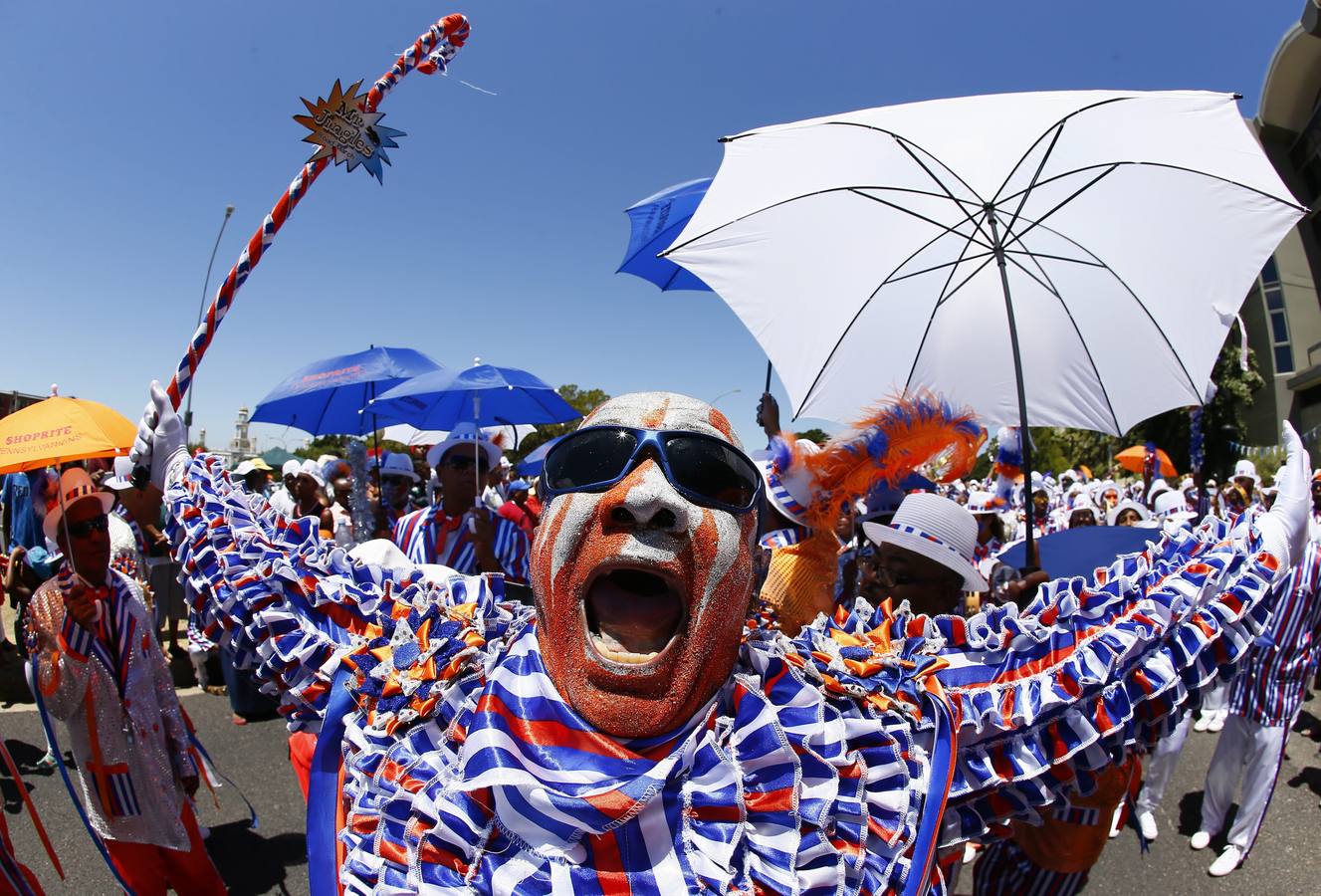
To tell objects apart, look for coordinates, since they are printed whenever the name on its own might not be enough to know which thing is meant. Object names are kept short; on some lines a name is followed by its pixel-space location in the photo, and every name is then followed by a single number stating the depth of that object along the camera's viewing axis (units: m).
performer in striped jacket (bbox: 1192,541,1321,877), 3.93
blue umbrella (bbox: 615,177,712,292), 4.90
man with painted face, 1.08
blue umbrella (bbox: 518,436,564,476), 9.98
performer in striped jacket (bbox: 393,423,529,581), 4.04
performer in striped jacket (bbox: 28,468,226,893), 2.80
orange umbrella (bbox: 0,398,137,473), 2.14
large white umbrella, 2.72
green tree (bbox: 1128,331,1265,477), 22.20
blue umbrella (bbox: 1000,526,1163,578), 2.69
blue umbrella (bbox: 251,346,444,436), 6.05
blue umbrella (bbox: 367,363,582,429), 5.62
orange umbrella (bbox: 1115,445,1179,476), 10.45
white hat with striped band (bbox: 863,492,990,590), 2.47
